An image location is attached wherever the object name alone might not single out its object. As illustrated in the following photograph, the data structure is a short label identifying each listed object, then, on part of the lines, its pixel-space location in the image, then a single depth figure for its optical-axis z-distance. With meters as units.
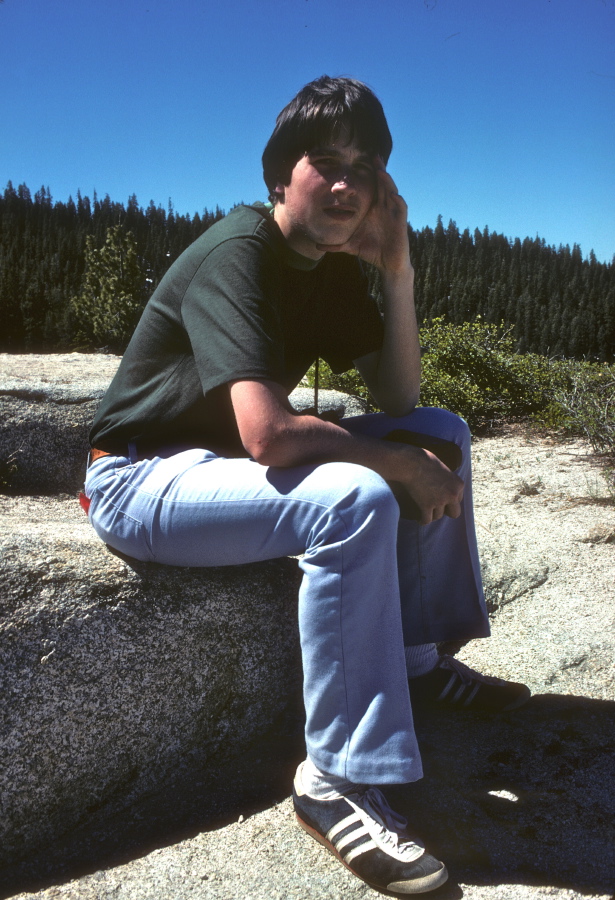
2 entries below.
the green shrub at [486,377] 6.77
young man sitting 1.69
